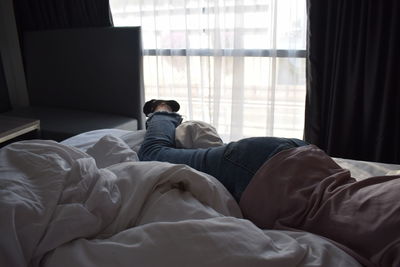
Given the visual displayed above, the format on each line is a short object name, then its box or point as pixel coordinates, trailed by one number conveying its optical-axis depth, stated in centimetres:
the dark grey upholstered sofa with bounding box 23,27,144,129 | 246
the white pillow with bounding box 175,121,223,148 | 138
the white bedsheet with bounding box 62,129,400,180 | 128
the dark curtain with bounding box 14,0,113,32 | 262
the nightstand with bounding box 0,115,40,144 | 196
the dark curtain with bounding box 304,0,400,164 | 192
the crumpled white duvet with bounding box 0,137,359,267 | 62
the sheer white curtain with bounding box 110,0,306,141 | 226
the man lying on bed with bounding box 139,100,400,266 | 76
